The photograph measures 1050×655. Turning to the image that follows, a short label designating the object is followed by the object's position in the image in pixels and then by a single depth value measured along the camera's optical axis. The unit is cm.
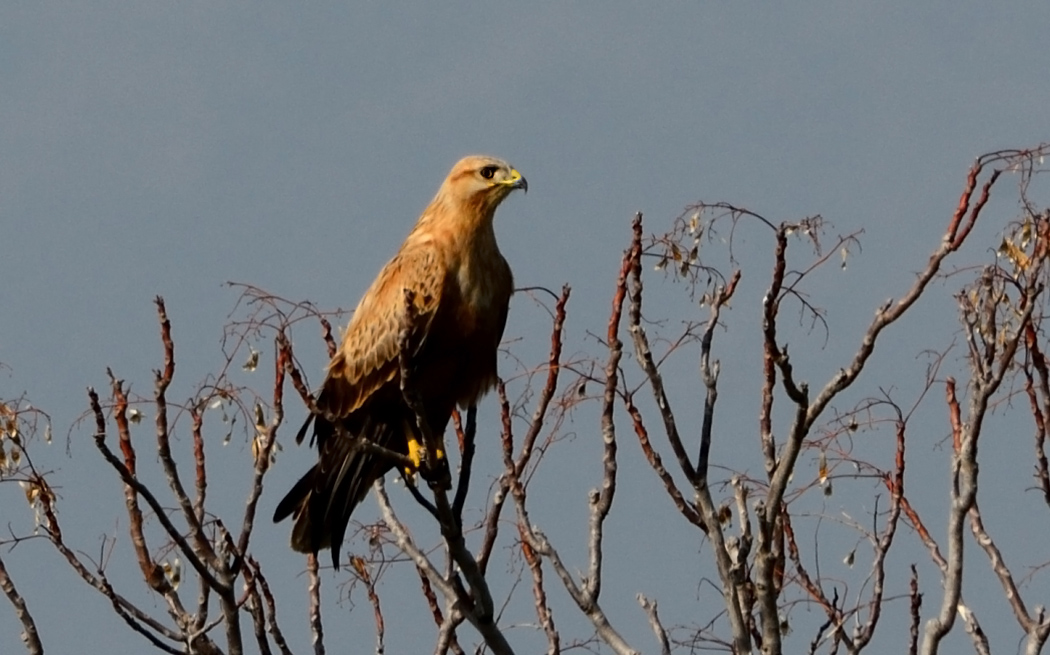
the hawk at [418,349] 1409
